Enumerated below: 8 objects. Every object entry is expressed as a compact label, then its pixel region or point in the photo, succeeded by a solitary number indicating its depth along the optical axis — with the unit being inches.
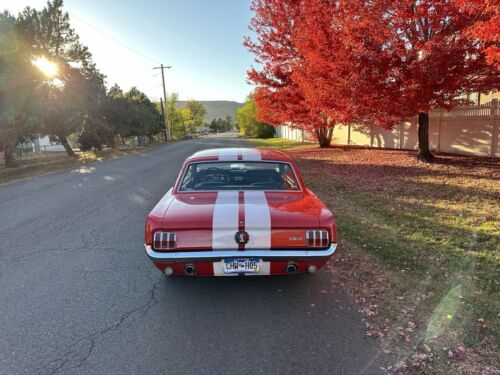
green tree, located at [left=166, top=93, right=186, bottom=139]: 2773.1
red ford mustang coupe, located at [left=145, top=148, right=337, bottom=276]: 125.3
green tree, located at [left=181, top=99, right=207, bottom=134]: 3467.0
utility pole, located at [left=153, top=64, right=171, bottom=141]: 2107.5
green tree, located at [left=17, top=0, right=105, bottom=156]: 884.6
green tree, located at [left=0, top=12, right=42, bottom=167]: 747.4
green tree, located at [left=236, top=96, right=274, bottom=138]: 1969.7
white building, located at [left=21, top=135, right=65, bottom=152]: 1519.8
